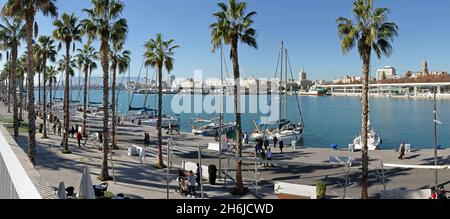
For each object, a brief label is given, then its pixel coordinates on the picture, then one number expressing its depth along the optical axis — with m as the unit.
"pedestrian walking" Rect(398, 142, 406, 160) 27.84
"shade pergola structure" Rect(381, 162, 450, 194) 15.76
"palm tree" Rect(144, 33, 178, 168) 26.25
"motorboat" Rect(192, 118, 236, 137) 58.34
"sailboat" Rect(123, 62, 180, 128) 69.25
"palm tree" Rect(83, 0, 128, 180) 21.36
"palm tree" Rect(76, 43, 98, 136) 42.34
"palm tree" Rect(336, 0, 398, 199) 16.69
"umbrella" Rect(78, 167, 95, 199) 11.07
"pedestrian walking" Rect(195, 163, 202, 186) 20.28
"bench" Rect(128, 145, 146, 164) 28.76
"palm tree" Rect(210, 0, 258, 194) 19.22
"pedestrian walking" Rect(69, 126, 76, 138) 39.37
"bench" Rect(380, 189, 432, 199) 15.98
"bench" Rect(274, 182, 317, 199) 16.91
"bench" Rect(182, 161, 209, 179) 22.30
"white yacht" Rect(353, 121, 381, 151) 45.59
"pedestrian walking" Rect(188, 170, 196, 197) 17.77
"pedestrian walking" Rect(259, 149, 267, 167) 26.34
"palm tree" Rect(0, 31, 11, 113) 34.19
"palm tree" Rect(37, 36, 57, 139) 37.47
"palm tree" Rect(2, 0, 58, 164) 18.95
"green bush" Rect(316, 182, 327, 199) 17.19
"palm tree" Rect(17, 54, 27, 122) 63.51
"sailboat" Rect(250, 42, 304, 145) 50.60
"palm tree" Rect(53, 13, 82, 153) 28.00
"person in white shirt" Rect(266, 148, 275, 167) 26.42
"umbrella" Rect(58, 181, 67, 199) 9.68
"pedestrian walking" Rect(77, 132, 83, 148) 31.75
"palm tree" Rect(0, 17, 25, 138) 34.12
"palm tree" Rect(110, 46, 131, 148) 35.69
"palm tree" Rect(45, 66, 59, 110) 66.68
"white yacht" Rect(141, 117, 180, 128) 69.06
